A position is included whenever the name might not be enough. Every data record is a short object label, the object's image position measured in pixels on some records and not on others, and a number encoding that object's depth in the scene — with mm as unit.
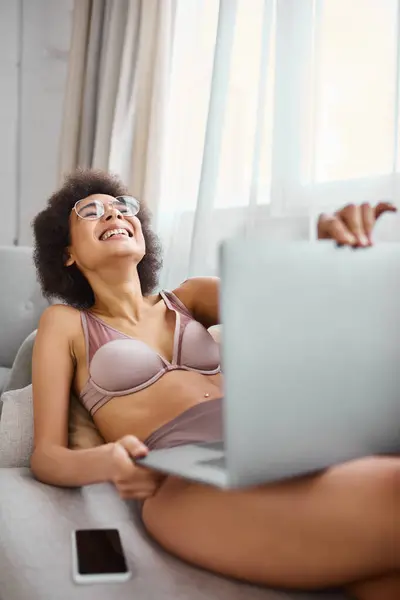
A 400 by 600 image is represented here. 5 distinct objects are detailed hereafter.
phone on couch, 774
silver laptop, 646
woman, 709
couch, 757
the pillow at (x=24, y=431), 1224
